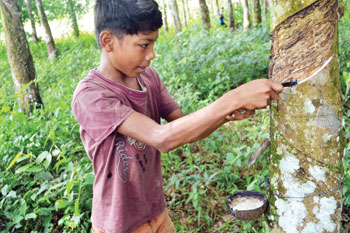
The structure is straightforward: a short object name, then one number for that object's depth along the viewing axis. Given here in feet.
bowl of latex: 4.64
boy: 3.92
